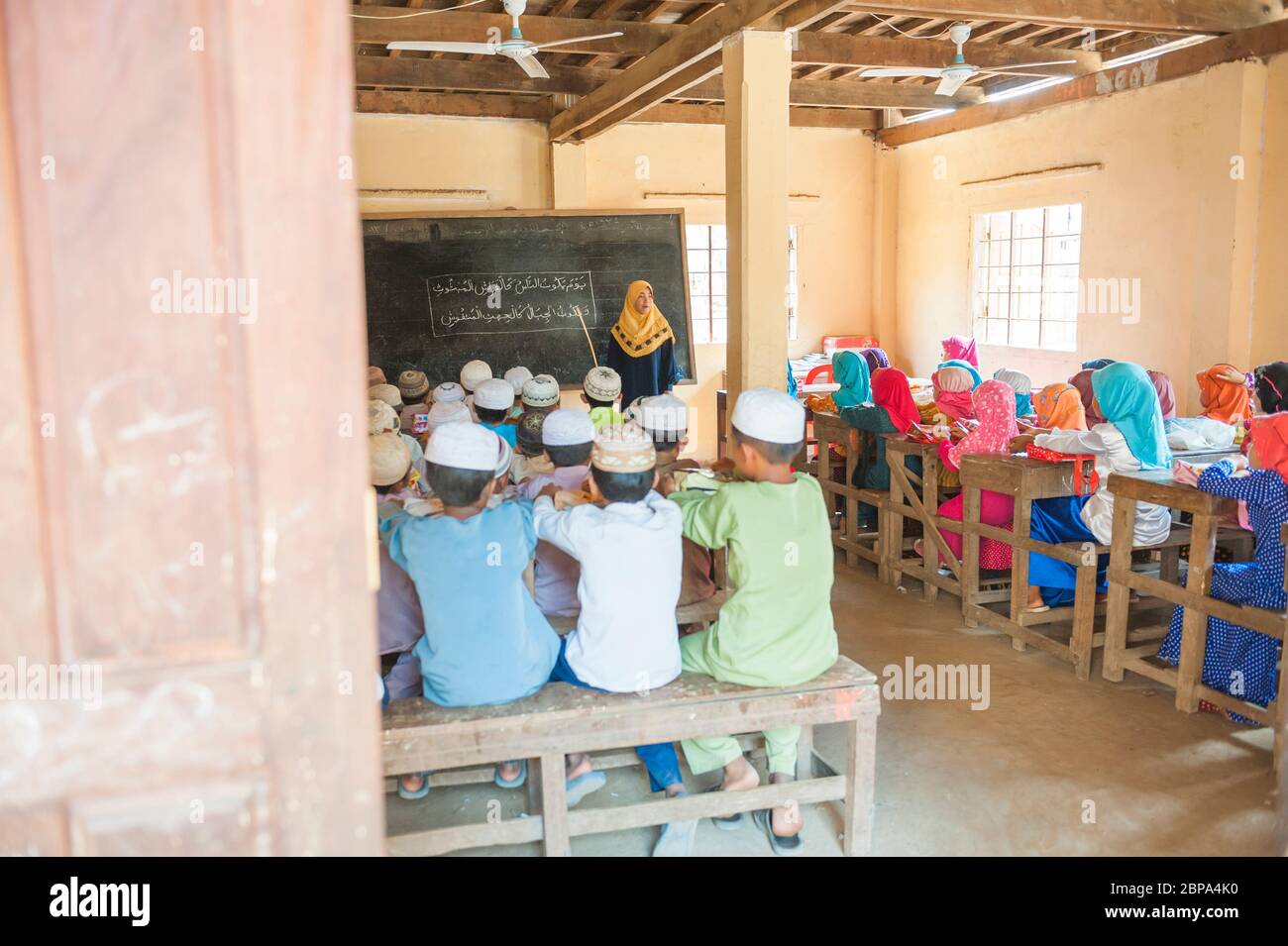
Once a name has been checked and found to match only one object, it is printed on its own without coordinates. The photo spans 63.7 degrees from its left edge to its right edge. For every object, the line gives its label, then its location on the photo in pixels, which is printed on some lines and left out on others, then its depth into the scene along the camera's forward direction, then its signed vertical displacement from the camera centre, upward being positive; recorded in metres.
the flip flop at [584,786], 2.80 -1.23
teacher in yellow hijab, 6.25 -0.09
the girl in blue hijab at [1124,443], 3.85 -0.45
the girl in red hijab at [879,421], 5.14 -0.47
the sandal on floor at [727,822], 2.76 -1.31
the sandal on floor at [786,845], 2.62 -1.30
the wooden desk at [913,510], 4.71 -0.85
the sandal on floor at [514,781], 2.97 -1.28
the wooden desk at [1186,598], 3.21 -0.90
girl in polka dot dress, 3.15 -0.79
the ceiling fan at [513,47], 5.08 +1.42
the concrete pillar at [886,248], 9.89 +0.75
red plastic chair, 8.72 -0.39
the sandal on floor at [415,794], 2.88 -1.27
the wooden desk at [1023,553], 3.82 -0.87
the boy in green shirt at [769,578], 2.50 -0.61
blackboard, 7.03 +0.33
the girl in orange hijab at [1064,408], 4.27 -0.35
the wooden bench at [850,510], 5.39 -0.96
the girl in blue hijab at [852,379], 5.68 -0.29
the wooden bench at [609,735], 2.27 -0.90
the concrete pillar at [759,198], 4.03 +0.51
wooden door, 1.02 -0.08
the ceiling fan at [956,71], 5.80 +1.41
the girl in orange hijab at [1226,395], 5.33 -0.38
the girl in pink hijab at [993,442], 4.41 -0.50
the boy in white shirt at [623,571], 2.46 -0.57
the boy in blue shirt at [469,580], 2.38 -0.58
